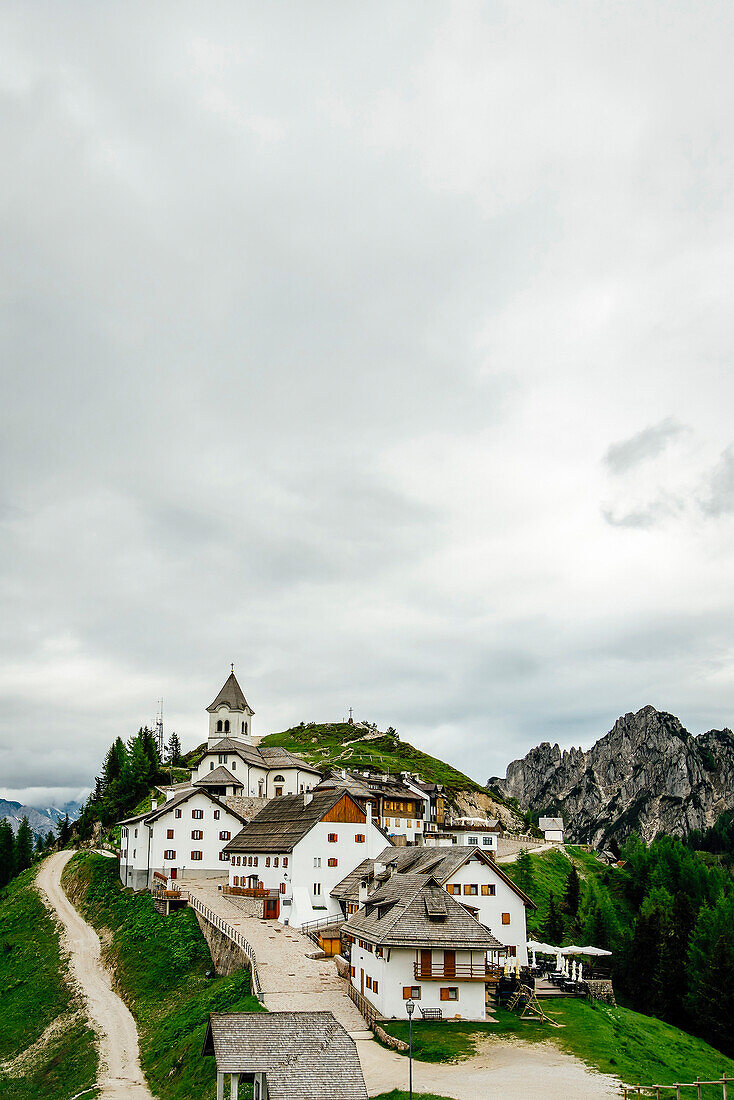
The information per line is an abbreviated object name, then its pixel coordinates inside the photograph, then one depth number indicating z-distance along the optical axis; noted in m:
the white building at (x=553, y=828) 132.62
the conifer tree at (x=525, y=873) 96.19
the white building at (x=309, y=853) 70.81
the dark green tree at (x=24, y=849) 119.56
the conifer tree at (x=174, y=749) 164.50
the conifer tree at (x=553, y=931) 80.56
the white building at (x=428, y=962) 46.31
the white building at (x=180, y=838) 82.88
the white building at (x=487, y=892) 60.34
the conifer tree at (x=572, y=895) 95.81
